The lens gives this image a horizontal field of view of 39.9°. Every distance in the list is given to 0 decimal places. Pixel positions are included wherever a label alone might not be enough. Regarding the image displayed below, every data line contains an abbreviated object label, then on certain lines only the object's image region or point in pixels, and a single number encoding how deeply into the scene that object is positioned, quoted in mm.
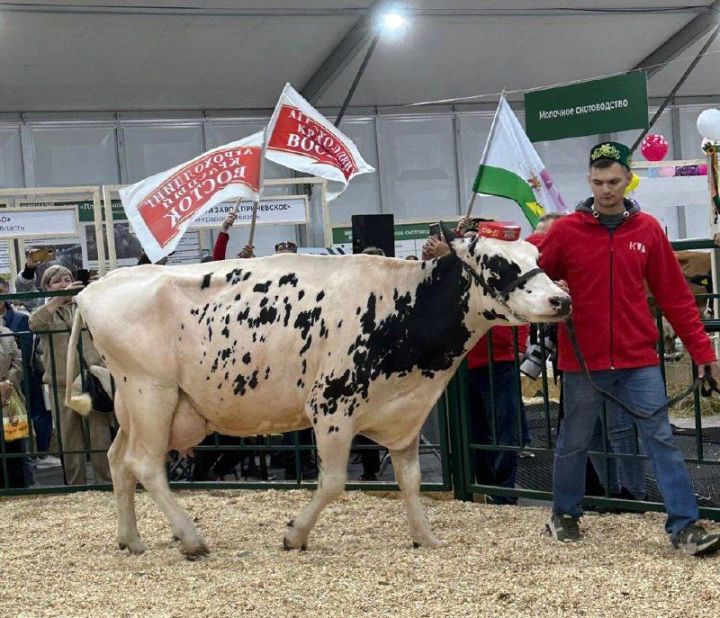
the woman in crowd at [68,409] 7258
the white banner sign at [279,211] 13609
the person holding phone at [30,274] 10805
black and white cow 4770
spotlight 17359
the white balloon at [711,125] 9688
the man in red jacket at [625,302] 4586
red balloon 14680
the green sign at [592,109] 7992
